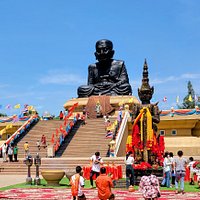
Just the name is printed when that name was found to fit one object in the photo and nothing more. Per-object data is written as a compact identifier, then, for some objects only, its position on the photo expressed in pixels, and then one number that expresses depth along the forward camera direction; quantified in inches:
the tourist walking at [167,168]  543.2
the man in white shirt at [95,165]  538.3
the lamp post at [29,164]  595.9
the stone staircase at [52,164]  773.7
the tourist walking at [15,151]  880.3
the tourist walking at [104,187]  320.2
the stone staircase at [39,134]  975.6
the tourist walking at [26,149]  948.0
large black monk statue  1411.2
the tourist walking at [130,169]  531.2
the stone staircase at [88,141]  937.6
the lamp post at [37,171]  591.8
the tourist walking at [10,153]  886.7
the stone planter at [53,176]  571.5
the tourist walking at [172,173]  538.2
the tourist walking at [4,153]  909.0
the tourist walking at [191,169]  589.6
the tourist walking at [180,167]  495.2
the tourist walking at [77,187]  334.6
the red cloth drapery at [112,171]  639.1
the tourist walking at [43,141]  1002.1
